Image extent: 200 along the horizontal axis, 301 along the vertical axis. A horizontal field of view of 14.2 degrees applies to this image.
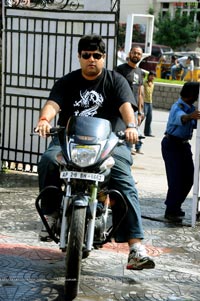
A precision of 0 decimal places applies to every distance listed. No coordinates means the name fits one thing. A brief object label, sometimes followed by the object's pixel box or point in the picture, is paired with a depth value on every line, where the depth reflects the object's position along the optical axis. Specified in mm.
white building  68406
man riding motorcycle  5882
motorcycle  5193
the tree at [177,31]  59311
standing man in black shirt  11407
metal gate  10463
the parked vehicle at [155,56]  43618
